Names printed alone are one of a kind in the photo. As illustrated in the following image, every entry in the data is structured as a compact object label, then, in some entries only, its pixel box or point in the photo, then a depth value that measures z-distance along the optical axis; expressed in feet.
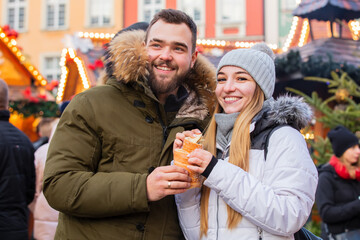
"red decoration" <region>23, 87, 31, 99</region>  29.59
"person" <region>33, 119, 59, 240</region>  12.80
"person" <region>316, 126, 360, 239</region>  12.49
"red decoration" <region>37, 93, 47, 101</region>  30.25
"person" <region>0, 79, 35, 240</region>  11.89
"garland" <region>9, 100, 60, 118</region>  29.22
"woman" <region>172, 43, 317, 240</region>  6.02
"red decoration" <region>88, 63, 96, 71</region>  24.99
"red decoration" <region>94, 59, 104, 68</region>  24.86
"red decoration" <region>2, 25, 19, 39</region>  29.75
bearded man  6.25
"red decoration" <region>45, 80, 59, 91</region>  31.71
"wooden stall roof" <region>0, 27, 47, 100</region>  29.63
